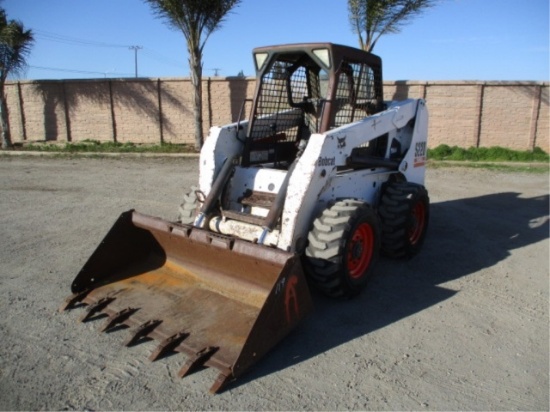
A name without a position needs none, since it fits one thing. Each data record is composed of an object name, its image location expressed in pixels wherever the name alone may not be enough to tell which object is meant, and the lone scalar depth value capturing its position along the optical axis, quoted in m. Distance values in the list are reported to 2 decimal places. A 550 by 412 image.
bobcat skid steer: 3.50
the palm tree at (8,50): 16.19
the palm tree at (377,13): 13.38
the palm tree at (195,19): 14.19
